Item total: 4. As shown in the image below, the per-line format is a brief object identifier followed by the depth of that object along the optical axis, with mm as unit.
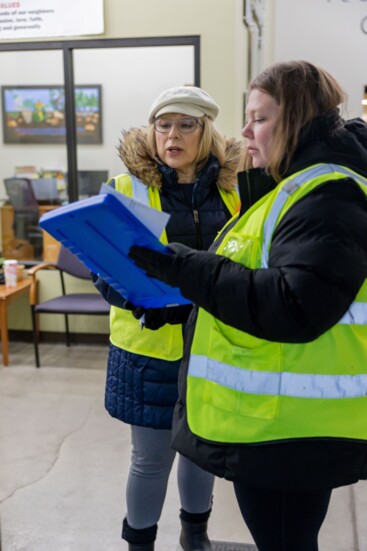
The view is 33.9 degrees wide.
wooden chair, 3965
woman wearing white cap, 1710
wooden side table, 4047
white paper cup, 4277
